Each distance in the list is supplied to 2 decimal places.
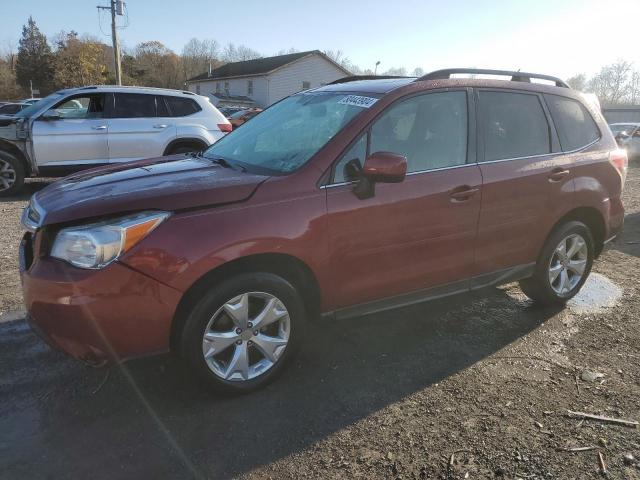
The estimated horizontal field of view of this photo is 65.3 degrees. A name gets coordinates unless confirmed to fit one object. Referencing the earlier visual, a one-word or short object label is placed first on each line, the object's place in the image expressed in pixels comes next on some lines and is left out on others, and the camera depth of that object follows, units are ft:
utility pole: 88.69
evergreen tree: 204.23
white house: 149.89
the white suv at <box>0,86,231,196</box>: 27.50
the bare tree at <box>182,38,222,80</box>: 273.95
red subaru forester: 8.34
